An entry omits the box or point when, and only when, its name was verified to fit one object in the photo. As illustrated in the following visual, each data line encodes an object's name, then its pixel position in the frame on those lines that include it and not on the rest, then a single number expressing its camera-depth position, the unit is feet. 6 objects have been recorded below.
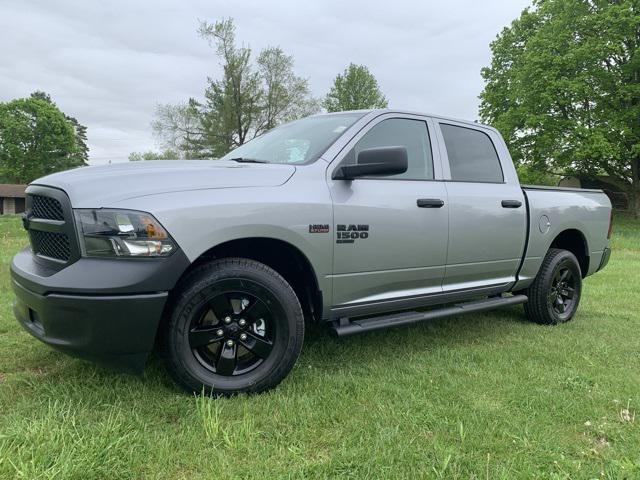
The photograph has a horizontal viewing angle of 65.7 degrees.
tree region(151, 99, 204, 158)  131.03
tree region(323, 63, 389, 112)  147.54
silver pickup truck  8.20
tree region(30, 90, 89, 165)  265.34
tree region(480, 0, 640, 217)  75.41
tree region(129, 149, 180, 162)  137.90
